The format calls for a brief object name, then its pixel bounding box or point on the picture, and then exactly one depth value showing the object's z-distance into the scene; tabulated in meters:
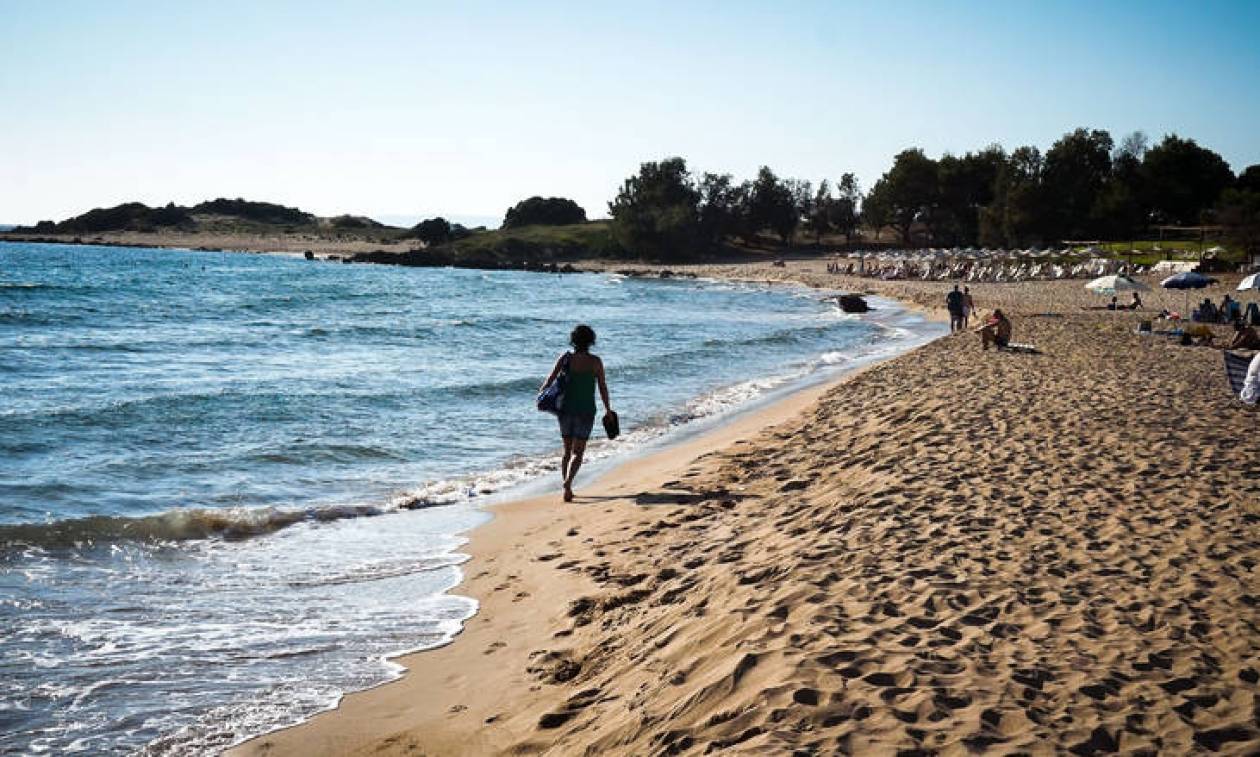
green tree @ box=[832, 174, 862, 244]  115.18
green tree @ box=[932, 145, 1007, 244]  101.81
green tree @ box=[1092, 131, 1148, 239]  85.31
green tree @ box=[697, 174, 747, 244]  112.19
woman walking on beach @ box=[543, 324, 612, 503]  10.94
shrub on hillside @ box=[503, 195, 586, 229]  144.38
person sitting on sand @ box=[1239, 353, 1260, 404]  13.19
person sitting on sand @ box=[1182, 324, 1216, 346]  22.31
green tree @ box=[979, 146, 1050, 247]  84.94
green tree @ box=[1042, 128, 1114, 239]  85.75
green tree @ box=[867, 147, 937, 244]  103.19
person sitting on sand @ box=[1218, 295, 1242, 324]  26.66
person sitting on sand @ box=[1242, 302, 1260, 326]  24.48
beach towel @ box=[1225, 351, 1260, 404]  13.24
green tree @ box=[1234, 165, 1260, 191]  86.71
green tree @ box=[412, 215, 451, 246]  120.56
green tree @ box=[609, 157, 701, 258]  107.62
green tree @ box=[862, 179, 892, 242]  105.56
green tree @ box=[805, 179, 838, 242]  116.88
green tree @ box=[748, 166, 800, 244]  112.12
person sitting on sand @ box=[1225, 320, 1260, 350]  20.84
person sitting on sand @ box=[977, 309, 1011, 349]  22.00
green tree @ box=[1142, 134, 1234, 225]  86.38
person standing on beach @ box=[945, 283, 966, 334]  28.80
